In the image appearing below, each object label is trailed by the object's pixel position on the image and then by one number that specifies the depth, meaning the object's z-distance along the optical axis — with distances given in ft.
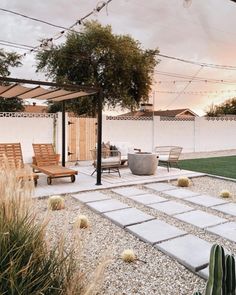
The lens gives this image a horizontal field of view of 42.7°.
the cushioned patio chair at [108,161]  29.22
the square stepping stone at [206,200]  20.58
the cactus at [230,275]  6.09
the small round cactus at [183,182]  25.99
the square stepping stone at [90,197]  21.04
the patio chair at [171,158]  32.89
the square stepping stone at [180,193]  22.50
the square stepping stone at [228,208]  18.60
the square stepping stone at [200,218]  16.58
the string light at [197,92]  78.46
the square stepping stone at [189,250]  11.68
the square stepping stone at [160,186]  24.70
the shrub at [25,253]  5.39
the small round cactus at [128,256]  11.94
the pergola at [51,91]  22.81
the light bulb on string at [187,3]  9.58
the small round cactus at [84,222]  15.26
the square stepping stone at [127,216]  16.47
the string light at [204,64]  54.56
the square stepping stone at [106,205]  18.84
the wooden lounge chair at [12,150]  27.12
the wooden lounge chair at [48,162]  25.96
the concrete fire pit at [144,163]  30.27
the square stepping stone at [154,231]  14.26
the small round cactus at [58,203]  17.82
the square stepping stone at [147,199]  20.88
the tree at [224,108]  133.39
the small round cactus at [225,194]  22.30
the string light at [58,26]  25.43
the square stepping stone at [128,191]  22.90
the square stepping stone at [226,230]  14.71
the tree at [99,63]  57.98
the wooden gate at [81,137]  42.32
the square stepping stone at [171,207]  18.67
